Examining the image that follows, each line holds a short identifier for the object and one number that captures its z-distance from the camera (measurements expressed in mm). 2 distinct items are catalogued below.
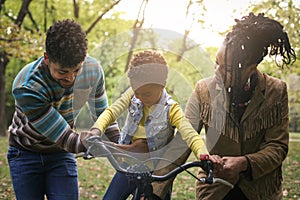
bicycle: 2313
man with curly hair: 2656
